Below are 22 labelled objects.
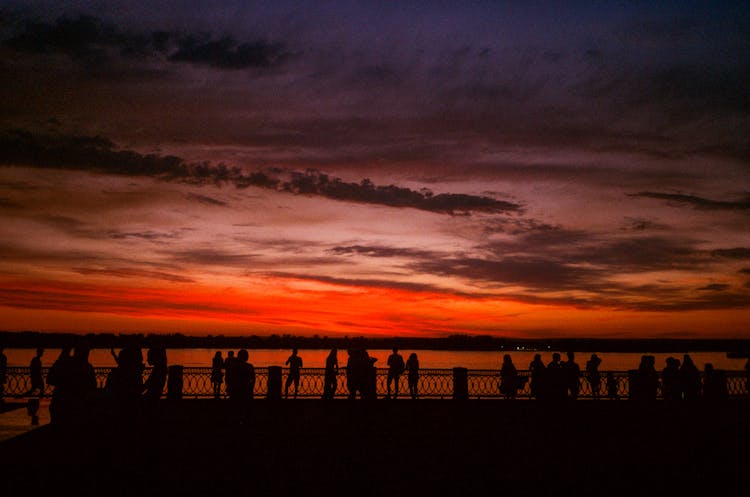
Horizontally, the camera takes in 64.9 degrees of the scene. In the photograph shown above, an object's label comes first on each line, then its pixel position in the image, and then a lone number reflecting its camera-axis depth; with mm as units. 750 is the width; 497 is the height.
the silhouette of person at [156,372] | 15086
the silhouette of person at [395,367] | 22375
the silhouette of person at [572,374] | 20516
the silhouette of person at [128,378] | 12188
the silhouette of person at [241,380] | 16453
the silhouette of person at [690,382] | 20203
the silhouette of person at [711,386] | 21359
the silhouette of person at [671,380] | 20594
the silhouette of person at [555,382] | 18906
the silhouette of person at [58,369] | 11539
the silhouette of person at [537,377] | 19134
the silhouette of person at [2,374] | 19677
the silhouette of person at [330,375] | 21344
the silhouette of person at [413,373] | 22953
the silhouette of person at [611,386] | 22859
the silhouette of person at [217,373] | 22234
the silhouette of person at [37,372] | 20906
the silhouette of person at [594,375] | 22922
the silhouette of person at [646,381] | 20828
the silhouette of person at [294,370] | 22812
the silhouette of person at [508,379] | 20266
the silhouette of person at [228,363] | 18539
